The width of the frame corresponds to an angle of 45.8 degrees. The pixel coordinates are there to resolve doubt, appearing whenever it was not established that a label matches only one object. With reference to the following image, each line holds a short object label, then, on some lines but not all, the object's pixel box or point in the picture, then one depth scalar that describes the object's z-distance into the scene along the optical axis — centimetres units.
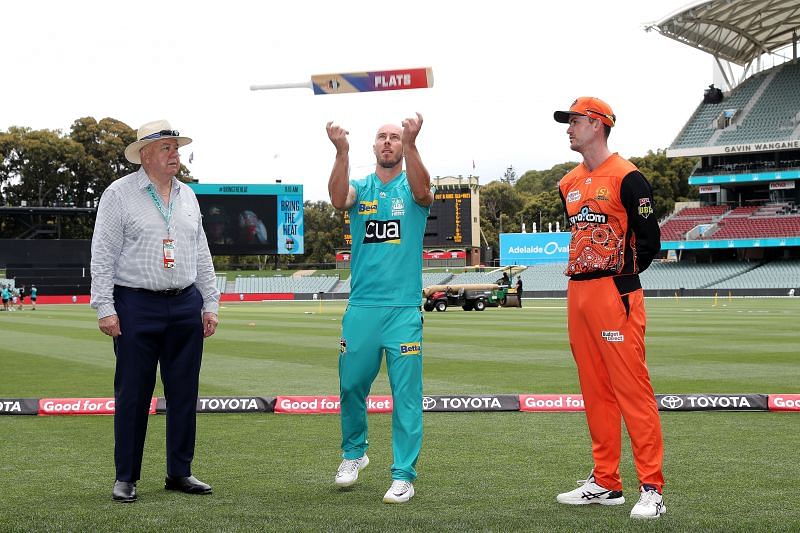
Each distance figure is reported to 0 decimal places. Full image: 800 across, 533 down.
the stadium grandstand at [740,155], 7062
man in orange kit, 570
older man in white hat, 619
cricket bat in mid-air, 800
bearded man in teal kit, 620
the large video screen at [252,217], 6675
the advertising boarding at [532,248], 8269
